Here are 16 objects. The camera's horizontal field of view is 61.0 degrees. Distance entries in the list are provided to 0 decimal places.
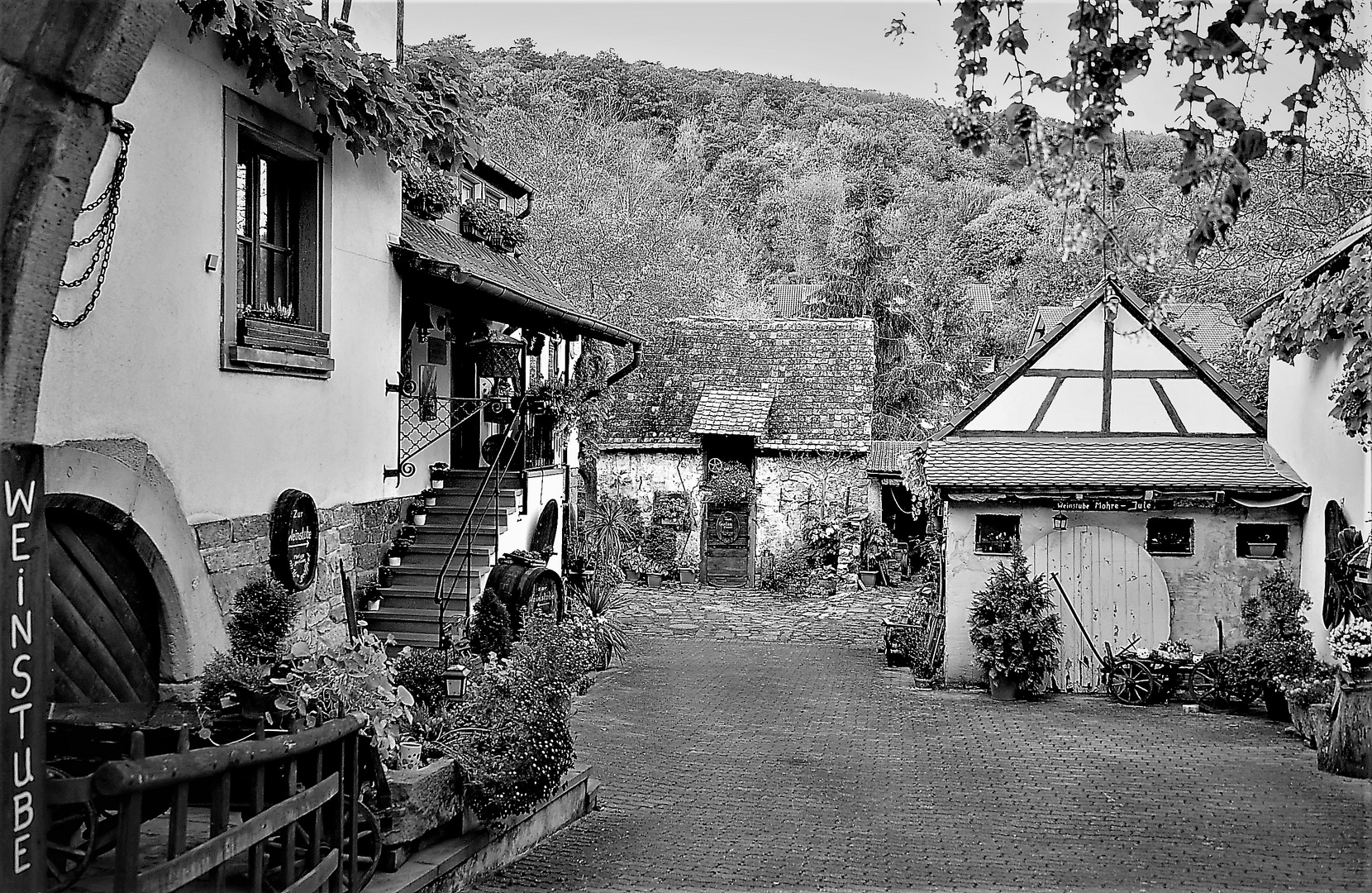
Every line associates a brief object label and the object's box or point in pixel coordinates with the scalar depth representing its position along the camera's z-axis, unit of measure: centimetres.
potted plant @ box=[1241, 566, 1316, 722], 1257
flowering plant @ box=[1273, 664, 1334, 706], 1104
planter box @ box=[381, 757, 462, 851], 571
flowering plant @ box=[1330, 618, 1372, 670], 995
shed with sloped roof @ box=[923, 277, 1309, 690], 1426
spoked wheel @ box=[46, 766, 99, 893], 383
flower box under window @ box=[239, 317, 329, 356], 687
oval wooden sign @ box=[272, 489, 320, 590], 722
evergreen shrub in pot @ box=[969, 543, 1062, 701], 1386
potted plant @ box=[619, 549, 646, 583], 2447
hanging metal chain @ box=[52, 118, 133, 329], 548
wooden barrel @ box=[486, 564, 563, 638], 1092
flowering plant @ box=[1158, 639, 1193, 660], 1392
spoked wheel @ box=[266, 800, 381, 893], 466
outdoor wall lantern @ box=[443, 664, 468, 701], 786
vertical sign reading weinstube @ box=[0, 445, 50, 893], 306
